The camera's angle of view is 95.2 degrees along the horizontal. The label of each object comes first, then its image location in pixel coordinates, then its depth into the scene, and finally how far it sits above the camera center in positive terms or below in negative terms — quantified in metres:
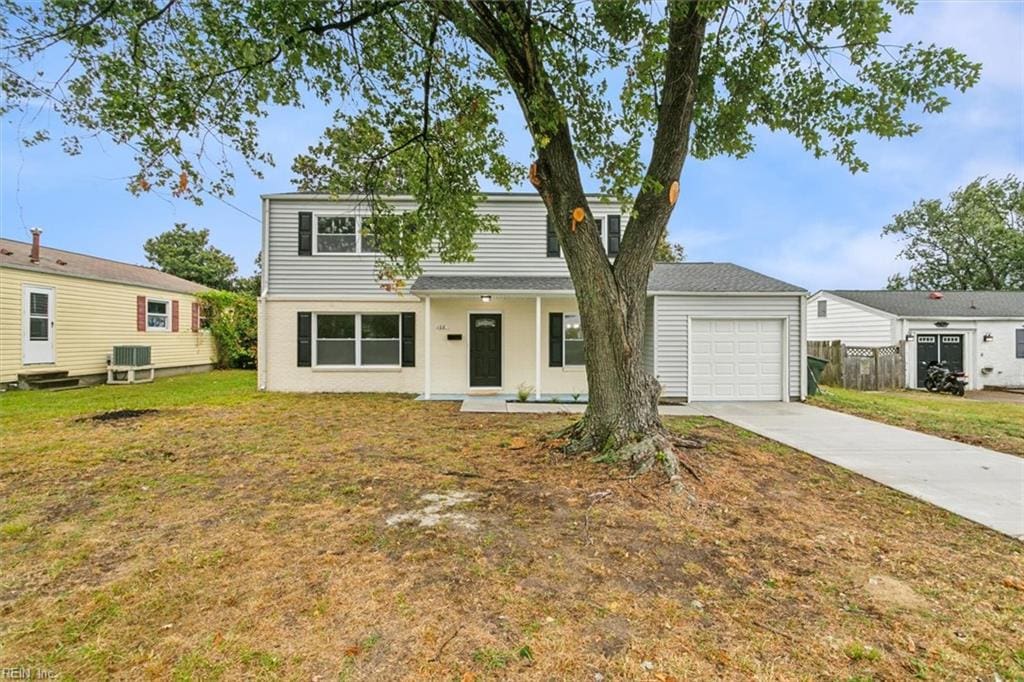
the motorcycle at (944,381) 14.44 -1.16
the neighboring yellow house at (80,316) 11.35 +0.83
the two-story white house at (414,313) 11.30 +0.78
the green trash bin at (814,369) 11.53 -0.67
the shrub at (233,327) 17.75 +0.68
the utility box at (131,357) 13.66 -0.35
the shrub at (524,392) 10.38 -1.09
